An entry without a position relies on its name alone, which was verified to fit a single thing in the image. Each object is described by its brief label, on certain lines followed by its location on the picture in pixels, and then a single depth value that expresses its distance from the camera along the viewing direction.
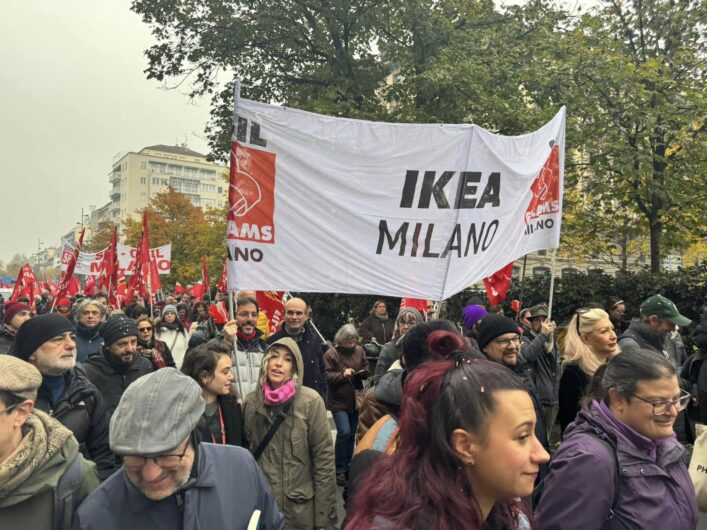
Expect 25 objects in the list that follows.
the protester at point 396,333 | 5.08
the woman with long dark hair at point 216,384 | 3.62
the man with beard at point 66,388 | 3.19
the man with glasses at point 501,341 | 4.09
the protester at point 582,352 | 4.43
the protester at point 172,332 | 8.65
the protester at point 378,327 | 9.61
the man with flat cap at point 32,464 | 2.14
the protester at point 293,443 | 3.66
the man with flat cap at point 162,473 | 1.88
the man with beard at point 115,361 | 4.16
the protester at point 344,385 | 6.59
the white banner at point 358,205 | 4.20
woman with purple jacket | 2.16
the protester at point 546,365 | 5.33
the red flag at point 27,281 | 15.58
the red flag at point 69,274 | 10.37
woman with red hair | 1.50
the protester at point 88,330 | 7.05
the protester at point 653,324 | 5.20
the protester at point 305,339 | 6.00
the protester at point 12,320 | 6.66
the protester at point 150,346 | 5.65
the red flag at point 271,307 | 8.51
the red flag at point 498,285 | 6.55
